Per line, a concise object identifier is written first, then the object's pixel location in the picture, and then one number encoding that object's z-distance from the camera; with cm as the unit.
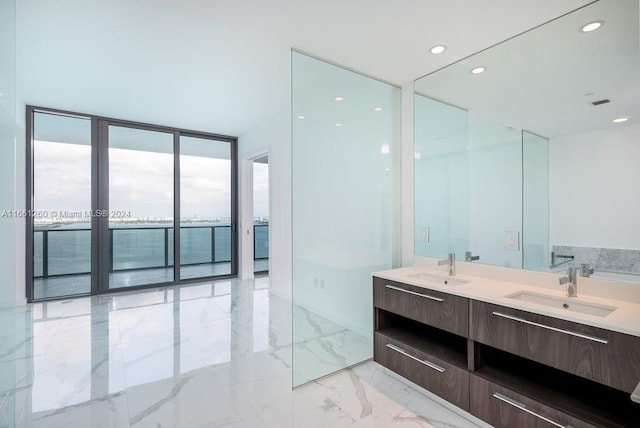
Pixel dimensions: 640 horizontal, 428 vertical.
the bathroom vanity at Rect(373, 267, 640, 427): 147
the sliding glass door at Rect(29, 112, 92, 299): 470
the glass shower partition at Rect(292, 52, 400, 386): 252
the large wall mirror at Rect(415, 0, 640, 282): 186
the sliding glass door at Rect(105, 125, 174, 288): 530
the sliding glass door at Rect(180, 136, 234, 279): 596
